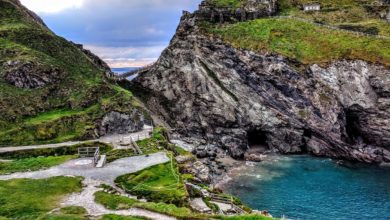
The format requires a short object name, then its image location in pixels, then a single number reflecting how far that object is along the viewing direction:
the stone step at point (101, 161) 55.13
